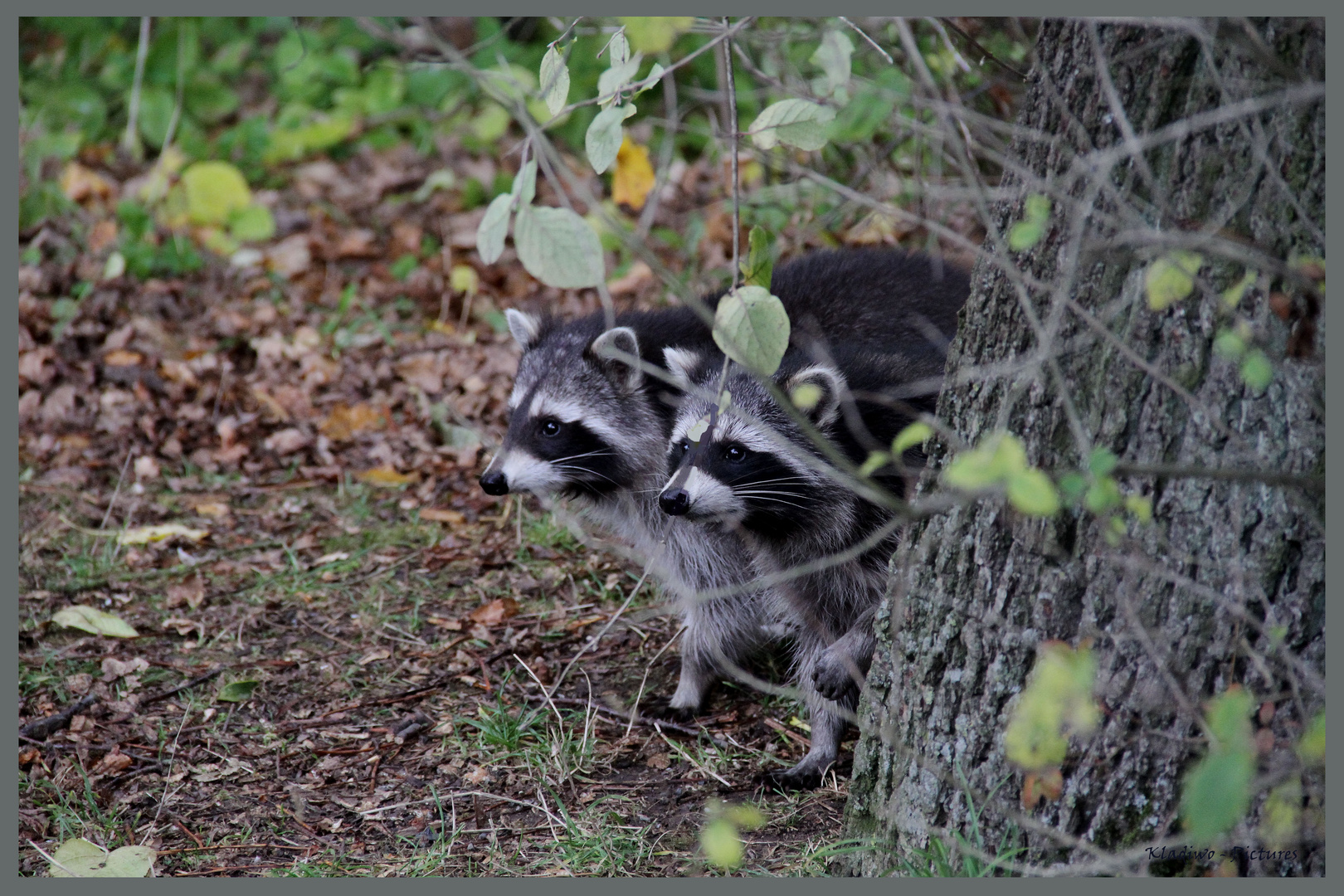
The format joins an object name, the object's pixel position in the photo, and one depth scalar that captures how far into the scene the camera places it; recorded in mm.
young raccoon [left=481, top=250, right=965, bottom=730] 8273
